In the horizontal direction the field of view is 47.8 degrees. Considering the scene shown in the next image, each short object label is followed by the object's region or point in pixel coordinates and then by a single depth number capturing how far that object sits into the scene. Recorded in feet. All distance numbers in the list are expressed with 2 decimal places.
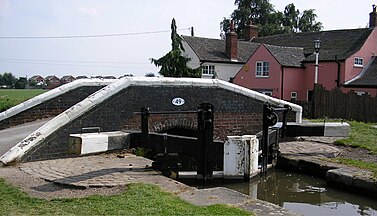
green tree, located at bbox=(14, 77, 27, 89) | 262.06
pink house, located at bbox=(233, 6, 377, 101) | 97.30
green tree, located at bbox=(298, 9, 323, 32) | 195.93
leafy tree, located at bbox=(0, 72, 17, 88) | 272.51
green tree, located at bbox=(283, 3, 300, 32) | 197.35
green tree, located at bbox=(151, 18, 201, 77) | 71.15
